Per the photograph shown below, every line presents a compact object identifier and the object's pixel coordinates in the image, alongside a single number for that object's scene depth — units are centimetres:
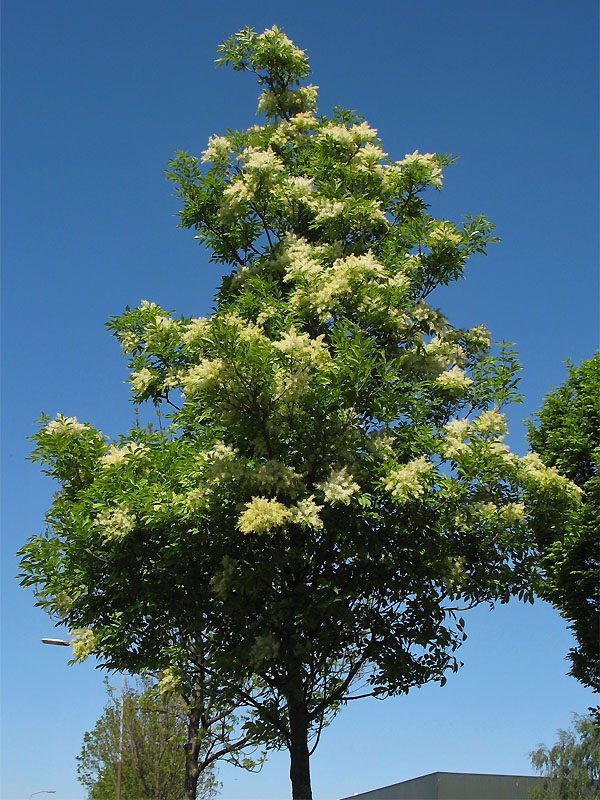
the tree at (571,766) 2766
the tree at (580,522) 2052
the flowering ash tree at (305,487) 1063
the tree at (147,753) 2944
